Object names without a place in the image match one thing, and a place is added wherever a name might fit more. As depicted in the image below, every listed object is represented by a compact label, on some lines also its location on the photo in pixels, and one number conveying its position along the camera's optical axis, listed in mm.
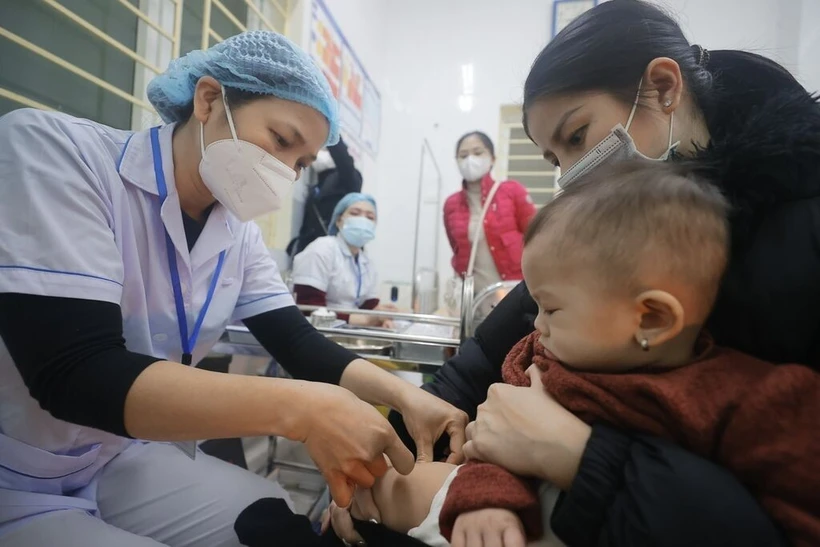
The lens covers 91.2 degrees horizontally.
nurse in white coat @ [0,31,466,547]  596
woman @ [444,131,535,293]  2637
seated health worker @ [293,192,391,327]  2303
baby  425
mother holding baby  428
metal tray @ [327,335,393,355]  1335
